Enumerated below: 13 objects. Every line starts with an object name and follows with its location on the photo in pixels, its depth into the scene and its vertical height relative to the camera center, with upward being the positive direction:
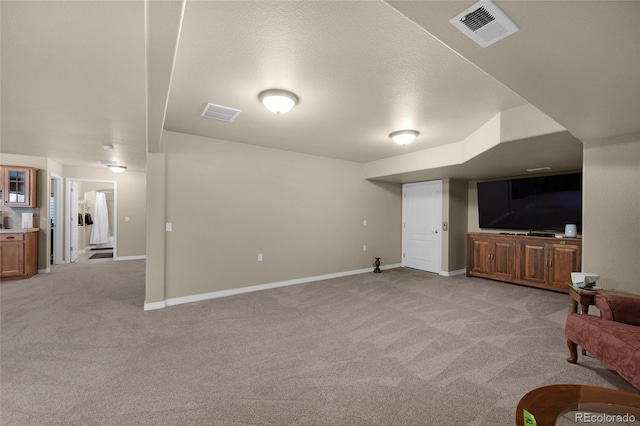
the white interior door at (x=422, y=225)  6.26 -0.29
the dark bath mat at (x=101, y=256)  8.30 -1.32
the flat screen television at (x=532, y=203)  4.91 +0.20
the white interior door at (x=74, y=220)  7.61 -0.25
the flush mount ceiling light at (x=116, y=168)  6.89 +1.08
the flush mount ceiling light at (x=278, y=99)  2.71 +1.09
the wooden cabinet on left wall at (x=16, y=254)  5.31 -0.82
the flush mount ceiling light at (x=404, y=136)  3.90 +1.06
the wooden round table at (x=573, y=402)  1.37 -0.95
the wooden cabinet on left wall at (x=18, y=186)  5.55 +0.51
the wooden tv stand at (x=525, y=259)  4.63 -0.81
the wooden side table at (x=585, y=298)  2.70 -0.80
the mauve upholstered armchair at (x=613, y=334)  1.91 -0.91
